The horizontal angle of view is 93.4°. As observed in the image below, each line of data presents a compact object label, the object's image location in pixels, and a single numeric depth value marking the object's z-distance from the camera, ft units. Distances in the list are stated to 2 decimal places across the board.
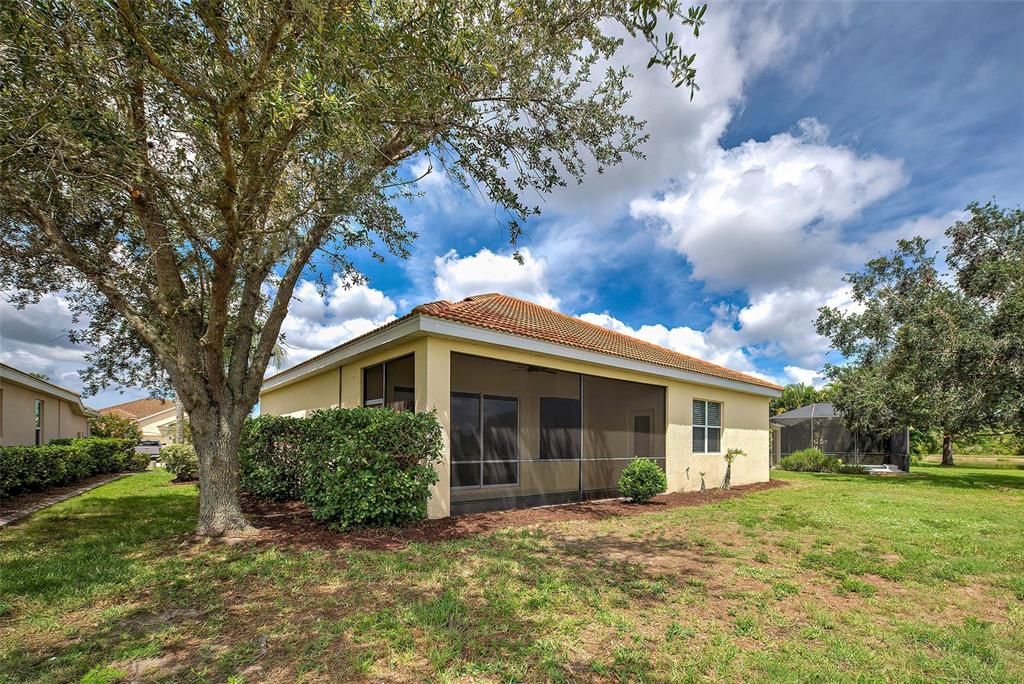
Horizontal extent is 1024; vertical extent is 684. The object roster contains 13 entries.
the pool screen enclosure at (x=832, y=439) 75.10
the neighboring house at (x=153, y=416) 136.46
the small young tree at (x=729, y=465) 44.96
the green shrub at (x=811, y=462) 71.01
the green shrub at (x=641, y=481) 34.47
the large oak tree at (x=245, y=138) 14.05
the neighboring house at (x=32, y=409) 44.39
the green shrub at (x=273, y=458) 31.76
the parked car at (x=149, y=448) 94.40
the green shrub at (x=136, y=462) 65.72
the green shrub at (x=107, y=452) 52.68
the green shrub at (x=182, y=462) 48.01
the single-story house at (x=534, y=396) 27.61
